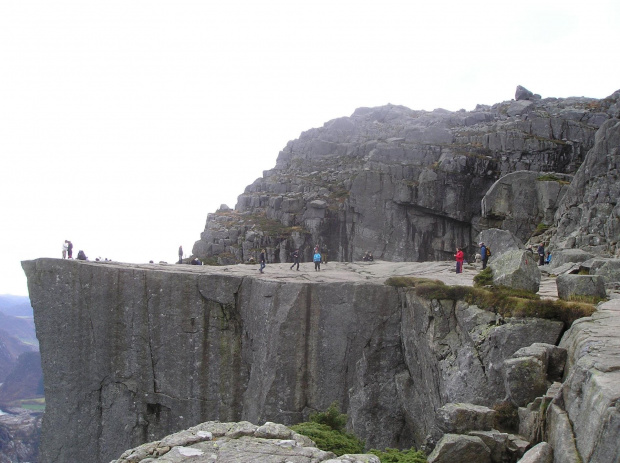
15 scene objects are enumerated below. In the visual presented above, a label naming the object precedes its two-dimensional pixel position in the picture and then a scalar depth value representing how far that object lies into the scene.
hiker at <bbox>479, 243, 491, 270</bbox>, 27.12
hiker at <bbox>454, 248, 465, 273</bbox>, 28.09
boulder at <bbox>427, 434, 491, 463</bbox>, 11.16
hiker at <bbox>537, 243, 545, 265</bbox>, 32.09
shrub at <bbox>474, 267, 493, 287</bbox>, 20.52
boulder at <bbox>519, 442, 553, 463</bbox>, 9.66
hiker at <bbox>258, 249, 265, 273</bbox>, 31.17
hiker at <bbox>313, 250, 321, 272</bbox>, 32.44
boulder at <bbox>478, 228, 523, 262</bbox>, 29.53
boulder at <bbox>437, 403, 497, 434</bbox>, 12.16
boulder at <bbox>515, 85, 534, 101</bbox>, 87.49
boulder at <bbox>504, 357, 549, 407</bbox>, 12.53
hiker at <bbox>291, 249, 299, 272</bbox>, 33.25
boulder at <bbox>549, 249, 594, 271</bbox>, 26.69
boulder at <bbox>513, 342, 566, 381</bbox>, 12.86
